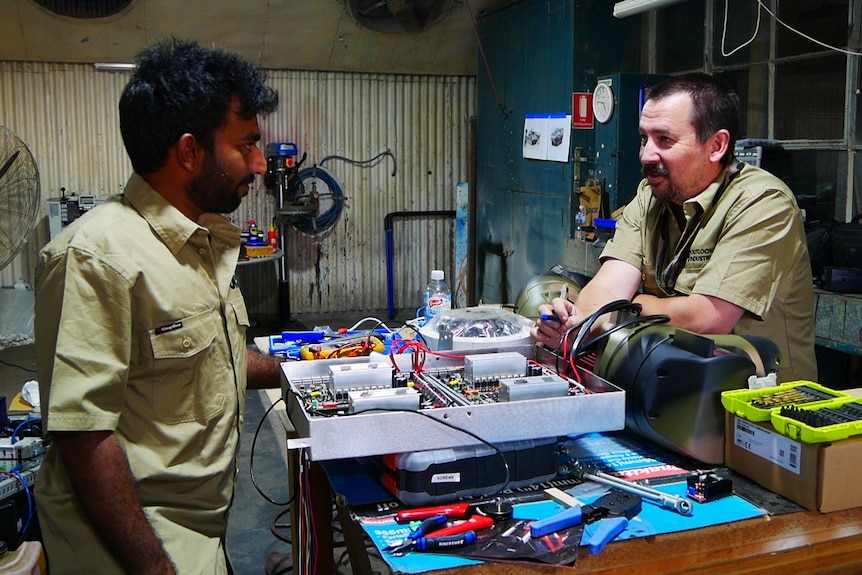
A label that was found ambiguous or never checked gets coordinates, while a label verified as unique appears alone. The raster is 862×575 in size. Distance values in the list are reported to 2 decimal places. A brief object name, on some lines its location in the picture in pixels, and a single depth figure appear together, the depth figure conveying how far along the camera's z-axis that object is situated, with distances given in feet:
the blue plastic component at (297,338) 8.82
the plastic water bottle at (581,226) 15.97
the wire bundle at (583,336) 5.66
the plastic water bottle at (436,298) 9.81
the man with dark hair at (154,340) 4.32
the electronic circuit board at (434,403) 4.52
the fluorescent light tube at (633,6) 12.07
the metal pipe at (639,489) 4.67
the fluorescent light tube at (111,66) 20.18
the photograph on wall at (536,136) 18.04
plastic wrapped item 6.46
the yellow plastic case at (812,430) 4.58
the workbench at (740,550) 4.21
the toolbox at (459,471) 4.67
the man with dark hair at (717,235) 6.66
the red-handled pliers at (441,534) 4.26
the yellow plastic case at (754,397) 4.98
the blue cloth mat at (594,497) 4.37
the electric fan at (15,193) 14.55
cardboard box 4.65
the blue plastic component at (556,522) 4.34
